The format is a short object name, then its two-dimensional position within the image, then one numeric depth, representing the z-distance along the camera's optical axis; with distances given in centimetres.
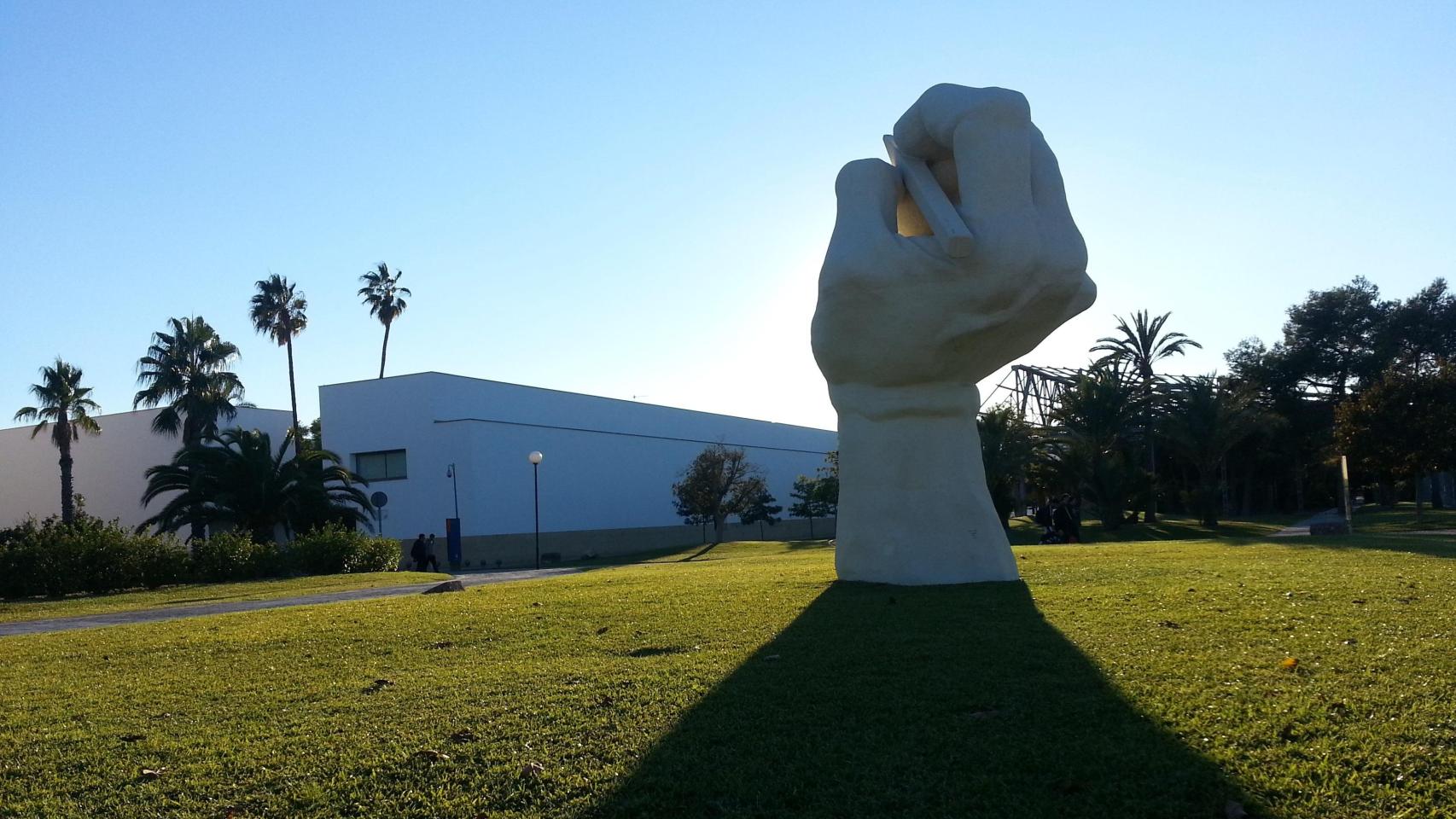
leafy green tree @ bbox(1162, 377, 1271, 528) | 3506
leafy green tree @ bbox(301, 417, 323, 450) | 5185
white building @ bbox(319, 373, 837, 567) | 4009
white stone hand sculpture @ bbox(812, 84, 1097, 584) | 1002
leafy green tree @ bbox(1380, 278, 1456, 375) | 5347
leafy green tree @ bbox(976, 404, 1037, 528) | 3225
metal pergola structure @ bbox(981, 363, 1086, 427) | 5291
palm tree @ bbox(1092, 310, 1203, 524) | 4906
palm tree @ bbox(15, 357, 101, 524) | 4194
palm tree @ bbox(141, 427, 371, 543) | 3102
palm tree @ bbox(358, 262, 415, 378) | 5953
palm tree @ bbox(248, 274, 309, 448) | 5112
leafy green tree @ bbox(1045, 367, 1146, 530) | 3216
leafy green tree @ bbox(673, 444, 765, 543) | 4506
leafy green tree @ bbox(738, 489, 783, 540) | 4934
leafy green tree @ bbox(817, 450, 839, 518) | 4856
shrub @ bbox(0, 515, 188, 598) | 2041
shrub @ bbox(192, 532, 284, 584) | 2338
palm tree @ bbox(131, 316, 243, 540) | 4331
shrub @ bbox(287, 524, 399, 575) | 2544
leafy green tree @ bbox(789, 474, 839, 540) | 5078
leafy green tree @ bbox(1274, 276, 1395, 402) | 5391
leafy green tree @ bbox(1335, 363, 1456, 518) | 2958
